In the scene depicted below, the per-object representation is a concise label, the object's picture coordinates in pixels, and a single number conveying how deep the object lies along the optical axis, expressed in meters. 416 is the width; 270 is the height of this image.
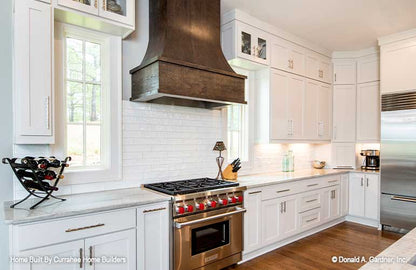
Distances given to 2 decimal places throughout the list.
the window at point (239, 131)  3.76
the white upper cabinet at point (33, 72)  1.95
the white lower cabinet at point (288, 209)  3.07
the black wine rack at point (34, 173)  1.90
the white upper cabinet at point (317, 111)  4.33
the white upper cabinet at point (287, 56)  3.79
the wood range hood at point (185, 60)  2.41
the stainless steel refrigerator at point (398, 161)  3.81
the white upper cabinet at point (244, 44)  3.30
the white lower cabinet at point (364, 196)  4.29
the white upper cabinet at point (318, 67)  4.34
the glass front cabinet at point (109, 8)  2.17
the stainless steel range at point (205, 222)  2.38
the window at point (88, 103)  2.40
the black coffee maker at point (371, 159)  4.54
